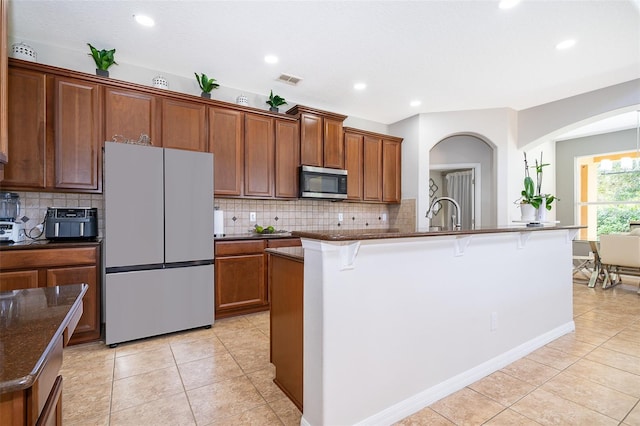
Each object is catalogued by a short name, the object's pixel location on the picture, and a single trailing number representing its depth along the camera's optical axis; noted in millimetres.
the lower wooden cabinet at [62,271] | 2439
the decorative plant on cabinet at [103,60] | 2996
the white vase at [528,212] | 3018
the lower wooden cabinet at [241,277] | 3375
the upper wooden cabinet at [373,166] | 4844
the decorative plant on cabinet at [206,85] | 3568
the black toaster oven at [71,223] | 2754
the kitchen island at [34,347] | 634
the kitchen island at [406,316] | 1536
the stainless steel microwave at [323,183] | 4176
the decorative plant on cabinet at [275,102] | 4086
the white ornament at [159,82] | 3311
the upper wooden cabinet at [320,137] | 4230
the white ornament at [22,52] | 2711
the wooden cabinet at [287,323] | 1765
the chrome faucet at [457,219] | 2408
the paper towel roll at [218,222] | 3638
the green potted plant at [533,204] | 3002
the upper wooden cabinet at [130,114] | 3025
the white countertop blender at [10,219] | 2641
